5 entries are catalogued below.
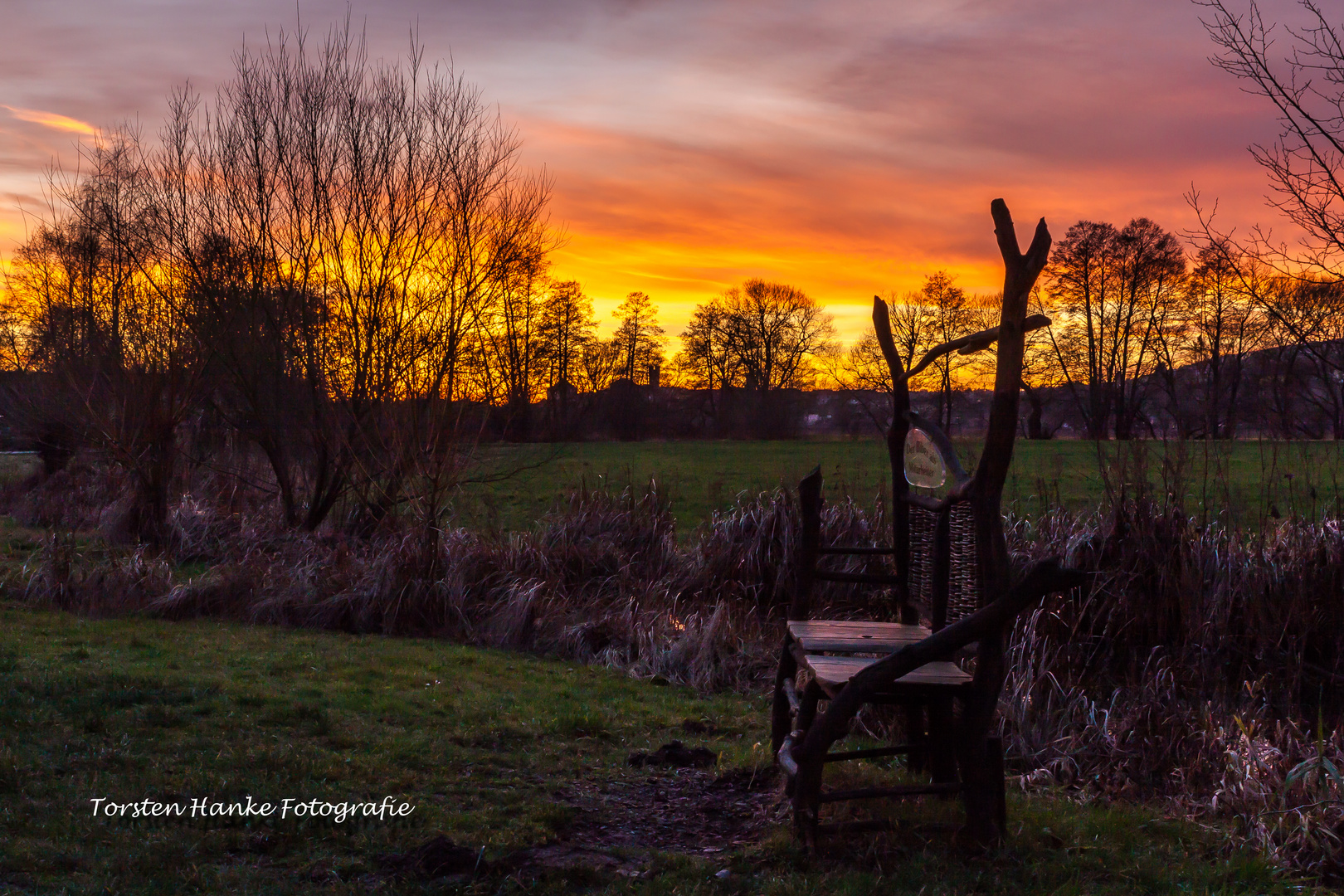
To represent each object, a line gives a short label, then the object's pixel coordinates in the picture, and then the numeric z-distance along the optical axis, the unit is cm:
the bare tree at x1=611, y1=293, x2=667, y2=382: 5028
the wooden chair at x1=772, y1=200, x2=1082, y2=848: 346
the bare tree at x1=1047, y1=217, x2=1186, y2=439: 3884
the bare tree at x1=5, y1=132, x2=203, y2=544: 1323
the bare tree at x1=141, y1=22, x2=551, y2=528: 1176
